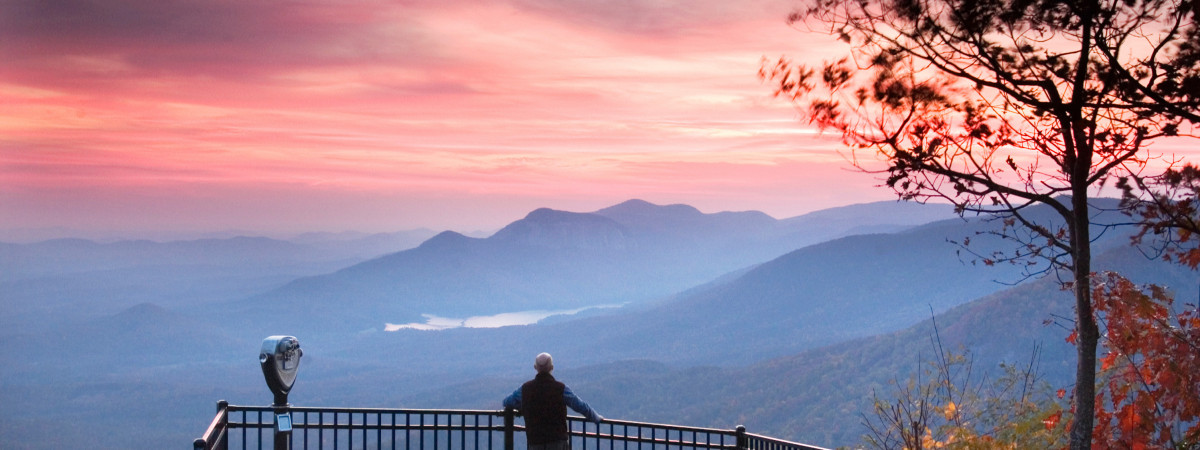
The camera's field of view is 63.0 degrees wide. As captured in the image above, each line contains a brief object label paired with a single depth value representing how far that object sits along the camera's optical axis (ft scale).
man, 29.86
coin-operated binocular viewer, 30.86
